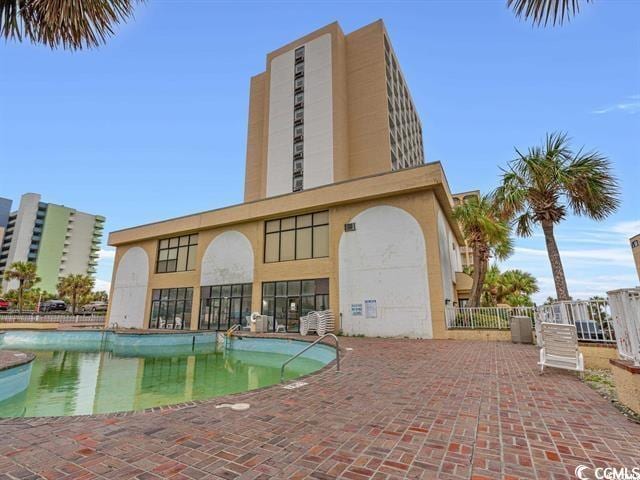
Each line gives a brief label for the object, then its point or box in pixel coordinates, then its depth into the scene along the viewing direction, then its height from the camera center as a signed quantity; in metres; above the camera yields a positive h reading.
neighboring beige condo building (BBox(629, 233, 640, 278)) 25.25 +4.59
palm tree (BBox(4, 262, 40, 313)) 32.91 +3.74
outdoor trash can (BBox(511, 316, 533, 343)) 10.55 -0.97
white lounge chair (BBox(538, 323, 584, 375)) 5.53 -0.88
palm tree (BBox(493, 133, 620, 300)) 10.22 +4.09
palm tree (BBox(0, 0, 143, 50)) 3.27 +3.29
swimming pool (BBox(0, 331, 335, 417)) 6.27 -2.01
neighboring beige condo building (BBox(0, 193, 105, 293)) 73.31 +17.09
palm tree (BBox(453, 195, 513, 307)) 14.95 +3.63
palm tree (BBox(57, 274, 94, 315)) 36.91 +2.50
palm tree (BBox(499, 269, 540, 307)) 25.34 +1.26
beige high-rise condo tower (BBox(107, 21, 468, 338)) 14.45 +4.39
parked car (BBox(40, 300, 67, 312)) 44.91 +0.08
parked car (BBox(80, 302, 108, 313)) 42.39 -0.12
